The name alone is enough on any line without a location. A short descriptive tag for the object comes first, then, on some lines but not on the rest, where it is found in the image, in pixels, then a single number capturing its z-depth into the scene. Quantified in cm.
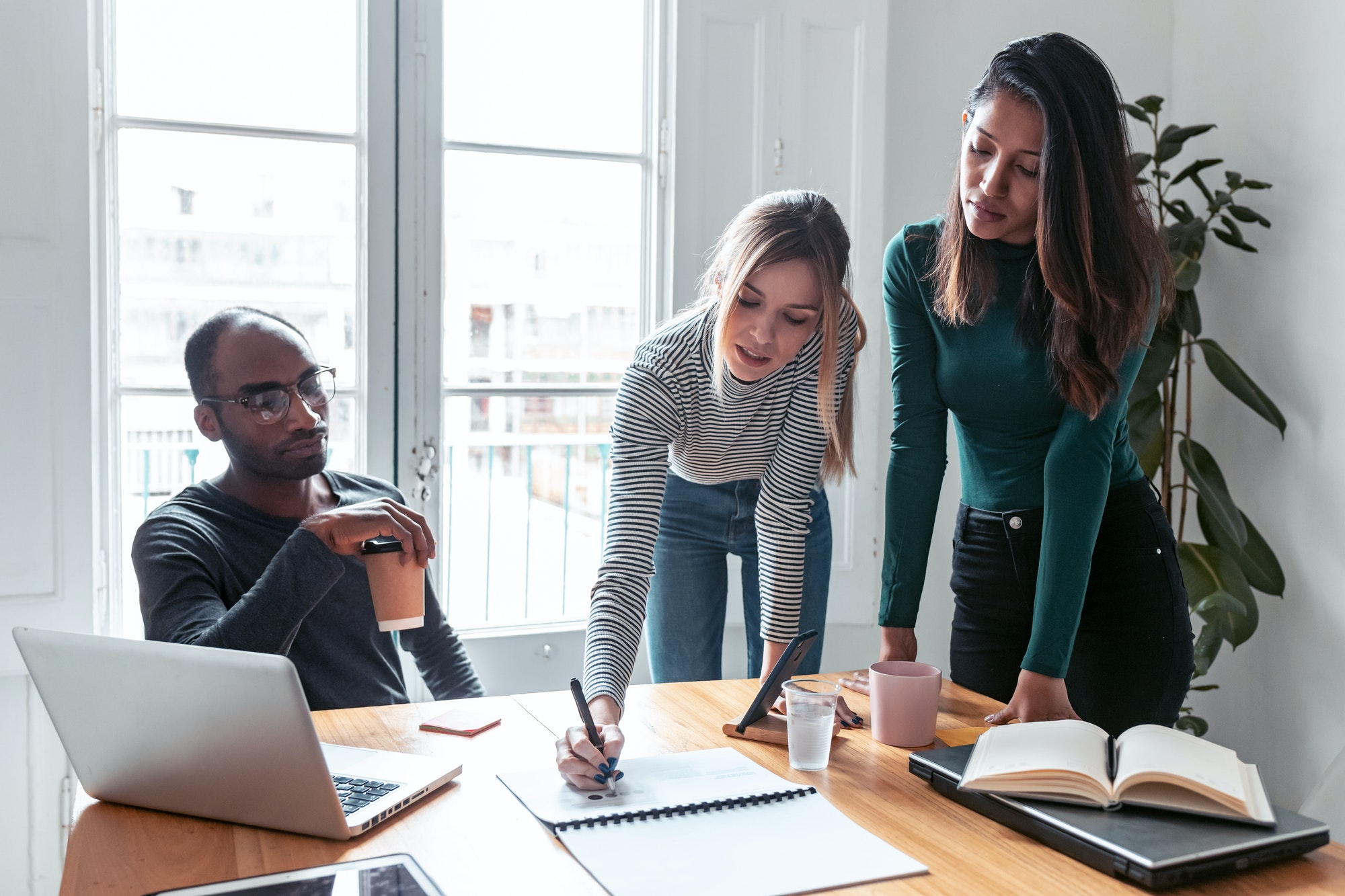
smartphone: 120
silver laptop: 92
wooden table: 90
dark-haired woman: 138
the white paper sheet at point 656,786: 104
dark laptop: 89
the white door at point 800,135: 259
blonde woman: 141
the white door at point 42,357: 204
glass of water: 115
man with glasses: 149
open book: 97
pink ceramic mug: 125
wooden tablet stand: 125
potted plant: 248
